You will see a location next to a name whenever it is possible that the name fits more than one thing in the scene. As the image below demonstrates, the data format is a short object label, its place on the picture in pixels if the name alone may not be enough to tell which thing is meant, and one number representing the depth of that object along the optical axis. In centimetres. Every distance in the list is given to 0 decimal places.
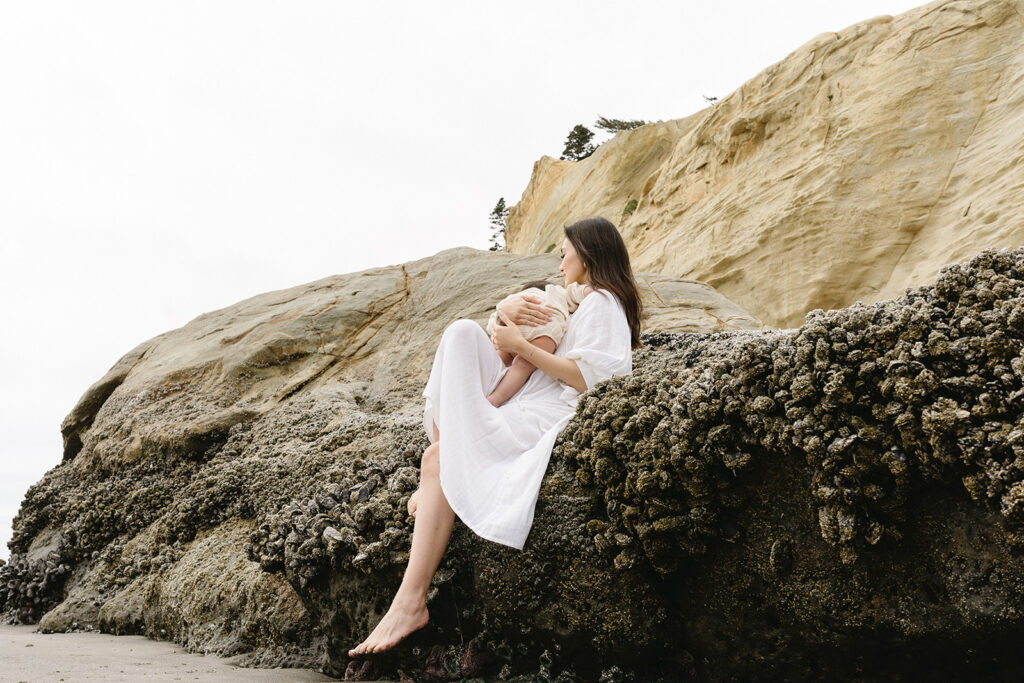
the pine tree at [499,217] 4362
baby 378
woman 298
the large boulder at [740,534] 216
